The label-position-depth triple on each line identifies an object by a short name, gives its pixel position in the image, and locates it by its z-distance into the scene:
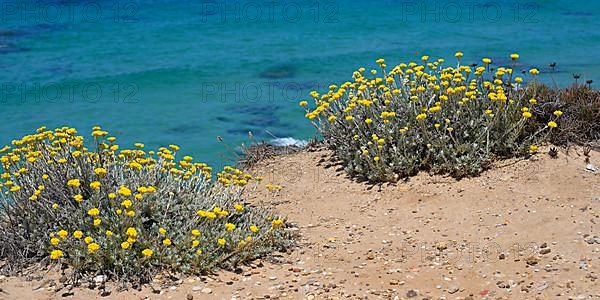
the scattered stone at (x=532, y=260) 6.05
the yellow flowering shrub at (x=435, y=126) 8.05
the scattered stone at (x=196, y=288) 5.99
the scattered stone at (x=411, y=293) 5.80
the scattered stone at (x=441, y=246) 6.57
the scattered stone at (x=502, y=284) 5.79
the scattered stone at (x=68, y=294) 5.93
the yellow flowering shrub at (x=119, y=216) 6.14
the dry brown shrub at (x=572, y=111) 8.37
